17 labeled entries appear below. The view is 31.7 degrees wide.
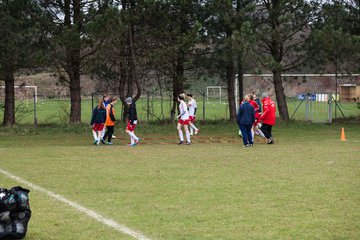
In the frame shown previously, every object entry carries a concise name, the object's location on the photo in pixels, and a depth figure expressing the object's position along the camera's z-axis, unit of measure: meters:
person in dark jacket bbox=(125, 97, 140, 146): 22.55
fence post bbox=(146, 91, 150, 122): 35.67
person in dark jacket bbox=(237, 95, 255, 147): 20.85
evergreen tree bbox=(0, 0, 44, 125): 28.16
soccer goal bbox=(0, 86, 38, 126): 35.70
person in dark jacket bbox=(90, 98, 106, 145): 23.02
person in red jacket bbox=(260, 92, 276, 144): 21.88
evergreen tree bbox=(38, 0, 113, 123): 27.53
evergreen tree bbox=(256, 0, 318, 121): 31.42
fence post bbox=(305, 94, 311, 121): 36.94
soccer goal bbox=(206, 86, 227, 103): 59.83
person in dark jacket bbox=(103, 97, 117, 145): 23.30
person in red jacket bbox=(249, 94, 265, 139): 23.27
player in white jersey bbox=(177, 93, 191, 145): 22.88
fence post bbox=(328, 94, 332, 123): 36.25
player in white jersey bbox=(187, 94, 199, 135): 26.16
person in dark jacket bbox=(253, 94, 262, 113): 24.37
